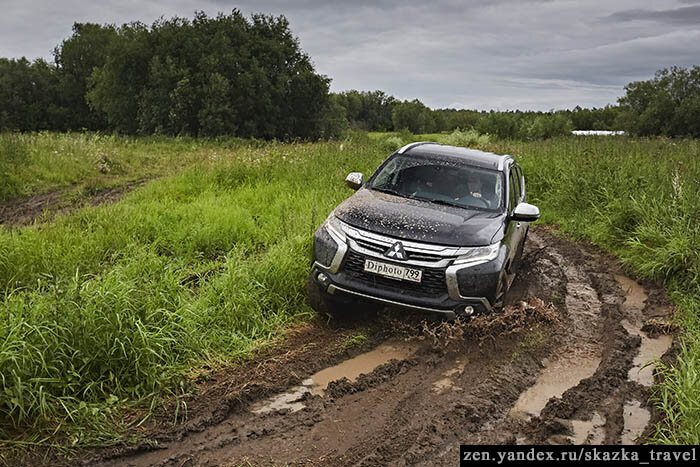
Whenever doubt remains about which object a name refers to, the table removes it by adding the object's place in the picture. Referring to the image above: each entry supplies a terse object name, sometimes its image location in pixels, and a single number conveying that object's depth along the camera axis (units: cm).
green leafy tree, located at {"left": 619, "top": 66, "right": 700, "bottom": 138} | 5541
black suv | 525
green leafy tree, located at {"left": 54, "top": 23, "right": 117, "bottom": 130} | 5319
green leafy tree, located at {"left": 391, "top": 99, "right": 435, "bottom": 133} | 9738
